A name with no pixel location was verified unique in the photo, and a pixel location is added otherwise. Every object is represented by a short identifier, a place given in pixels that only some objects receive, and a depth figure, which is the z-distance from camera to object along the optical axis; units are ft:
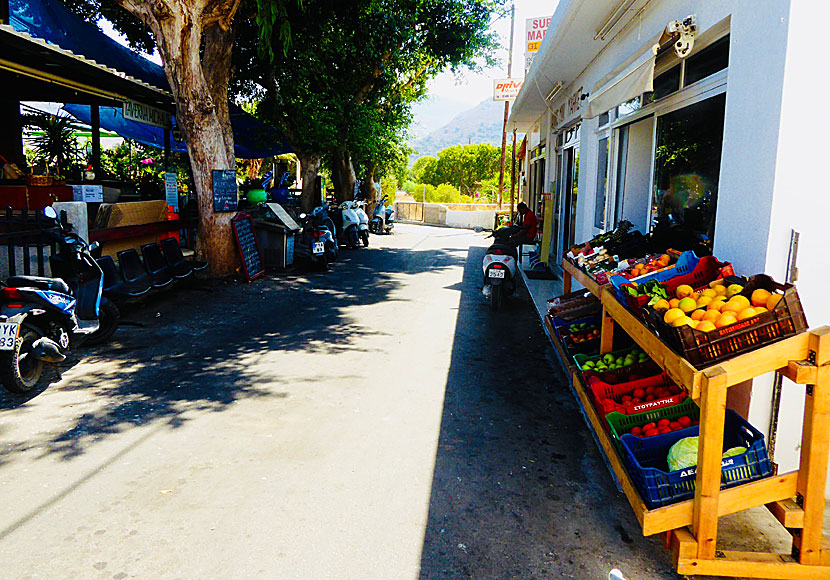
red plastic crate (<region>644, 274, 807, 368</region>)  9.51
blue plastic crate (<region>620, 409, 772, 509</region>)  9.68
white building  11.57
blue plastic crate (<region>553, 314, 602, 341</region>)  19.62
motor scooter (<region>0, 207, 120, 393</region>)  16.38
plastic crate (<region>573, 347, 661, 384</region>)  14.82
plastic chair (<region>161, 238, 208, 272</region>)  31.55
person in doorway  32.22
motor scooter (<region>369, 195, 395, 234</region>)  74.86
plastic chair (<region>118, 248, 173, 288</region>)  27.45
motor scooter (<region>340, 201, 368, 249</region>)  57.93
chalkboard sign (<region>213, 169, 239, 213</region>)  36.42
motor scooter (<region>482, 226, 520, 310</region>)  29.43
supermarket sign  60.70
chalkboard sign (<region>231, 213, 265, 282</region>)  37.05
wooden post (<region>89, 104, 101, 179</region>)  41.98
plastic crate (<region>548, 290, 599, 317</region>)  21.24
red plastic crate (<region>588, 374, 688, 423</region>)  13.76
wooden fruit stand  8.91
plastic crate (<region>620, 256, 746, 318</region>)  13.14
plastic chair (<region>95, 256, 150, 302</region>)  24.43
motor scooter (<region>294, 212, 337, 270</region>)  41.57
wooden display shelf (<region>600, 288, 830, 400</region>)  8.99
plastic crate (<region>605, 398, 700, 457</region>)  12.21
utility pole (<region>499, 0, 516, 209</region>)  98.50
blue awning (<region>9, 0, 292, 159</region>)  33.30
